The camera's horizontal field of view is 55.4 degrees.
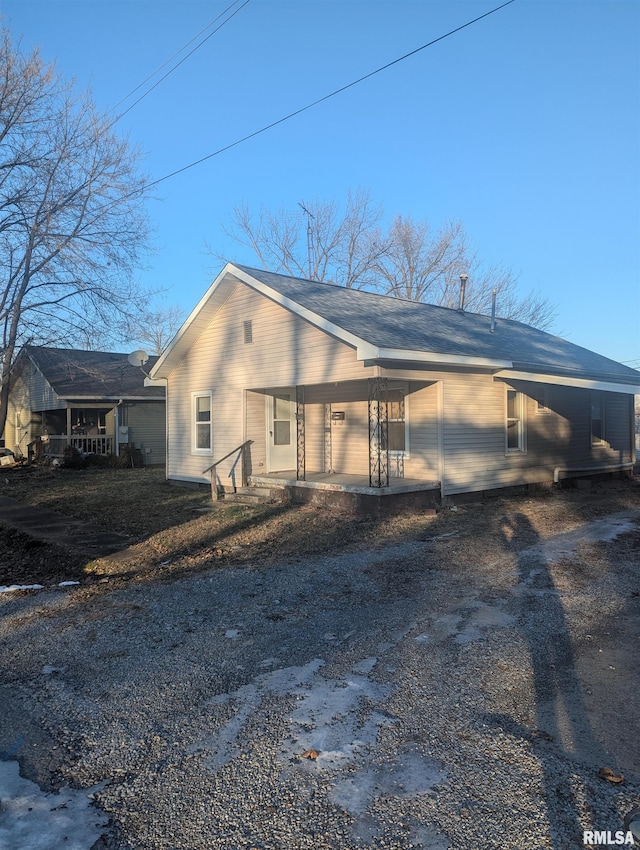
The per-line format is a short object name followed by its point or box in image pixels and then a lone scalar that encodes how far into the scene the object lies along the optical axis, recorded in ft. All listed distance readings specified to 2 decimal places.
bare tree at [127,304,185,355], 141.08
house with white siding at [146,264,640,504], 37.76
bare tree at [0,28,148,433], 55.16
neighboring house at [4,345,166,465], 77.92
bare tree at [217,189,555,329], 105.91
